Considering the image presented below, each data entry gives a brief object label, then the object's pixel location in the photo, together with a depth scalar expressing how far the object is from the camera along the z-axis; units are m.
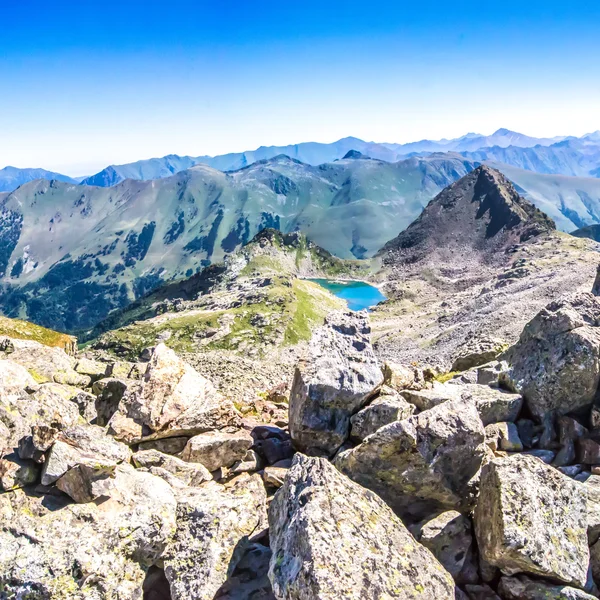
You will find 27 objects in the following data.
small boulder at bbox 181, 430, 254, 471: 16.62
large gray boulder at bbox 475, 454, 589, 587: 10.70
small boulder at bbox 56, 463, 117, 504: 11.86
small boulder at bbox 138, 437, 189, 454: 17.56
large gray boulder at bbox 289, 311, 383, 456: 16.67
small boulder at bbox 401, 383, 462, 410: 17.19
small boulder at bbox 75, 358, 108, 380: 28.60
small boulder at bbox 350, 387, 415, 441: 15.91
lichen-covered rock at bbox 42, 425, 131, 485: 12.12
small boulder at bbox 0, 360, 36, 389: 18.11
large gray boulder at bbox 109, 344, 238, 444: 17.72
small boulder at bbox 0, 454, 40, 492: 12.27
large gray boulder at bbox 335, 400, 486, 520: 13.48
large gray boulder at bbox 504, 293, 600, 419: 17.75
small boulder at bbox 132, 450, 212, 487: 15.33
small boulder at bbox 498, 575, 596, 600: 10.37
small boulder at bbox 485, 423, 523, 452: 17.11
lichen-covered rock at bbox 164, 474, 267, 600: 10.88
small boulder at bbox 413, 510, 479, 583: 11.55
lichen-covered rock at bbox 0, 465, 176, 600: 9.95
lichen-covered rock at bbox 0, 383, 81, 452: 14.59
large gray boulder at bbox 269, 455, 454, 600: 9.03
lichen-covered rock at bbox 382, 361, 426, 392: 19.98
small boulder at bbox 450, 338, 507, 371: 35.23
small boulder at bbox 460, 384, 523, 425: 18.56
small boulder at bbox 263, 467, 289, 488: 15.27
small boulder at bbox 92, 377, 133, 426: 20.53
